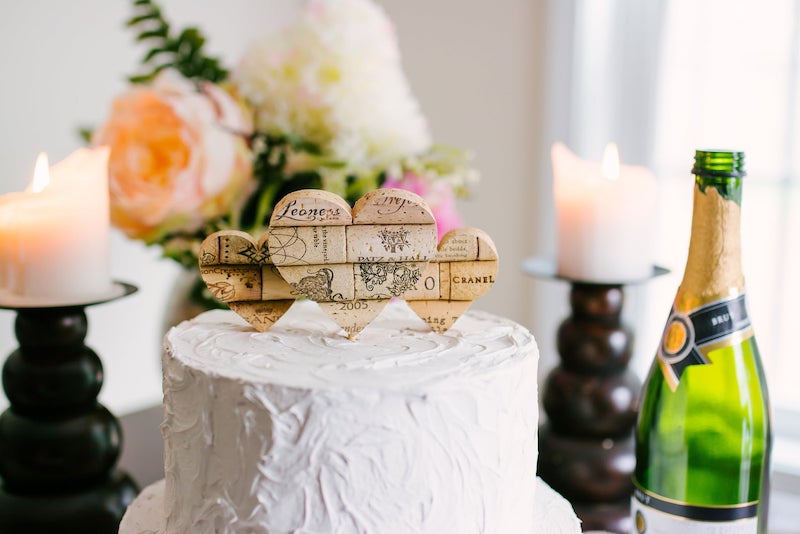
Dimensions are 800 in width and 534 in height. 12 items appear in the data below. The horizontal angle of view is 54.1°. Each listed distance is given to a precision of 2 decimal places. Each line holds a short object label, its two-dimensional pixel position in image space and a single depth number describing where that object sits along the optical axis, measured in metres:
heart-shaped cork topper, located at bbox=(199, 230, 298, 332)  0.69
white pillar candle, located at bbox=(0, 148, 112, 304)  0.80
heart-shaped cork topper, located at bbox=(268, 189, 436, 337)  0.65
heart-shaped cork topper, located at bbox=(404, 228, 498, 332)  0.71
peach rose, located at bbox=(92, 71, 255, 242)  0.95
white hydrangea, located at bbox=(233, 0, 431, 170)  1.04
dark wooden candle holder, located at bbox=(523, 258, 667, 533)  0.92
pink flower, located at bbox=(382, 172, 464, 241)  1.08
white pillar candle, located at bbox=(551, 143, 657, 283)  0.93
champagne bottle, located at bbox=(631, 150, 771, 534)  0.78
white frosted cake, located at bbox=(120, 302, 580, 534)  0.57
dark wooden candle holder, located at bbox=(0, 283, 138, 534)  0.81
